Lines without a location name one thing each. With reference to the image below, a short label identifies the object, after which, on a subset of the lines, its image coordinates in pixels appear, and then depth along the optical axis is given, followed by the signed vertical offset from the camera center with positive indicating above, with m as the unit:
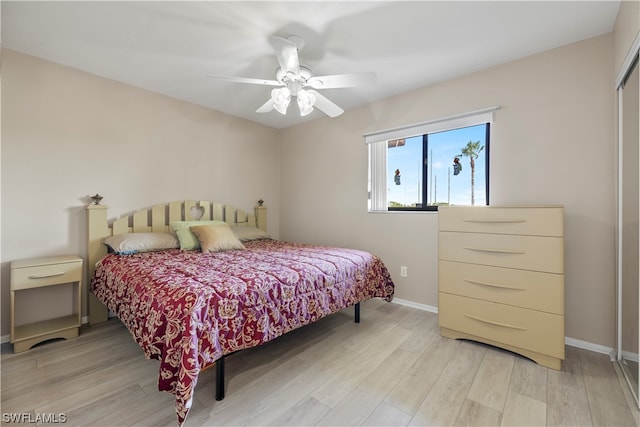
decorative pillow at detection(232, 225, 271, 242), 3.38 -0.26
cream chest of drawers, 1.83 -0.46
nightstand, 2.01 -0.56
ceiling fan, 1.90 +0.99
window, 2.67 +0.54
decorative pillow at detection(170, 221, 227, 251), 2.78 -0.24
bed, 1.34 -0.46
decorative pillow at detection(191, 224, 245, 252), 2.75 -0.27
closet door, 1.58 -0.08
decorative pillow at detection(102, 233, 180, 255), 2.47 -0.29
